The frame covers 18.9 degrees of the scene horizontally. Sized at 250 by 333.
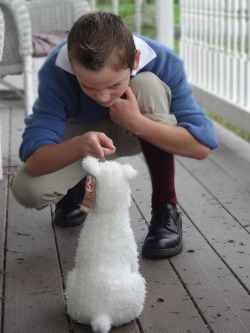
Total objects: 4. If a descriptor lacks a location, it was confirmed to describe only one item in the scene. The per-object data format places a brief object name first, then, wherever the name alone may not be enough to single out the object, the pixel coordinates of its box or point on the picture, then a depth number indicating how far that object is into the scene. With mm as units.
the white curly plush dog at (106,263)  1825
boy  1996
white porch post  5531
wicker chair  3453
